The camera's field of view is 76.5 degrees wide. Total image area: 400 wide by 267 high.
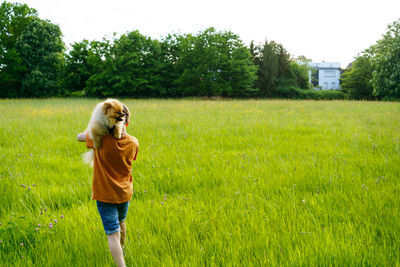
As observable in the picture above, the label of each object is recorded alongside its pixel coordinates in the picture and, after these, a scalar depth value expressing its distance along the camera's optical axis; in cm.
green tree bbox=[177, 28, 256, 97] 4131
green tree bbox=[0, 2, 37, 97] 3800
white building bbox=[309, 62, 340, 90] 9825
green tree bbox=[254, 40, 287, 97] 4922
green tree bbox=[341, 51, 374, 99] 4812
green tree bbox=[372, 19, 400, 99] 3188
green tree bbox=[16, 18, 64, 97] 3834
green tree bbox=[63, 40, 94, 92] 4353
